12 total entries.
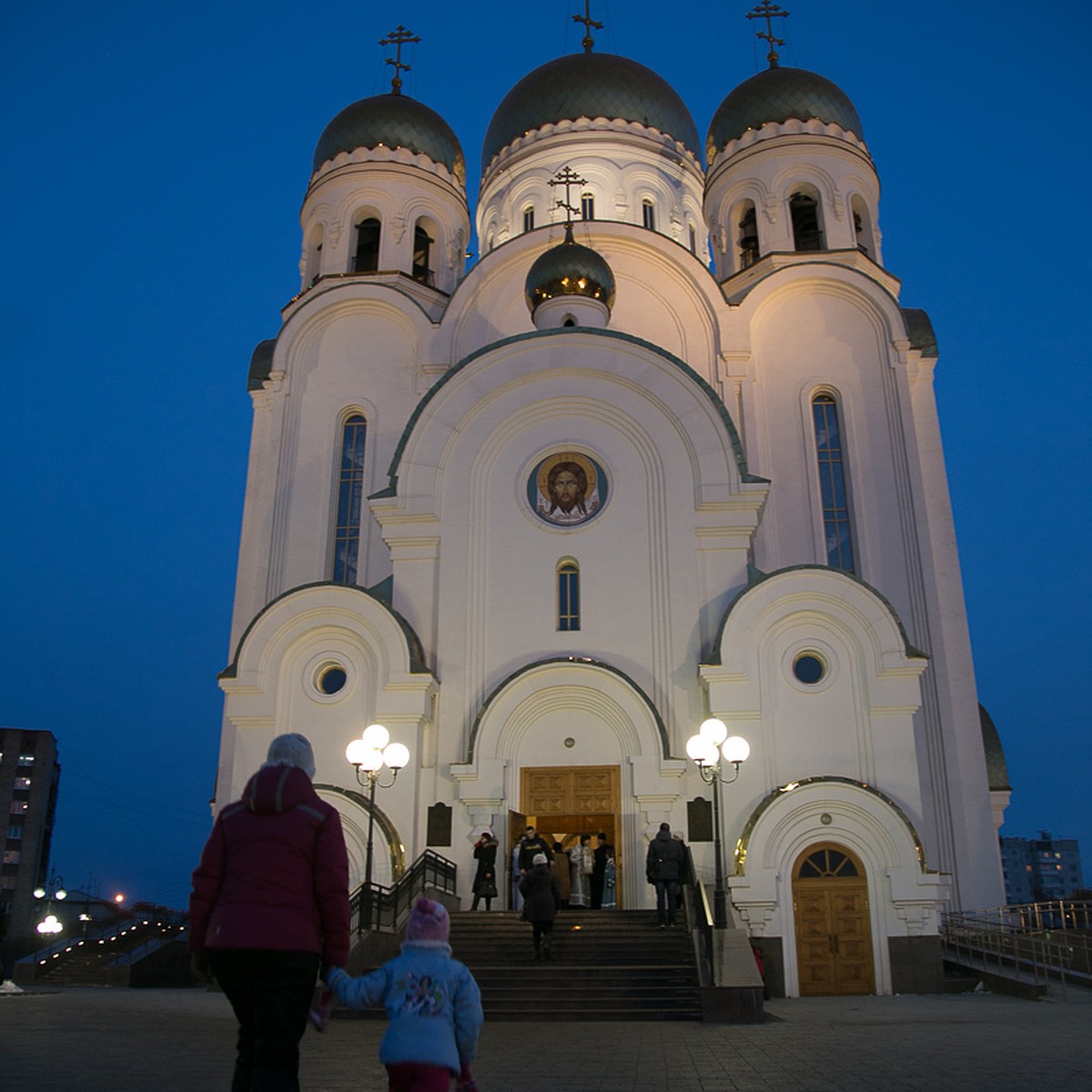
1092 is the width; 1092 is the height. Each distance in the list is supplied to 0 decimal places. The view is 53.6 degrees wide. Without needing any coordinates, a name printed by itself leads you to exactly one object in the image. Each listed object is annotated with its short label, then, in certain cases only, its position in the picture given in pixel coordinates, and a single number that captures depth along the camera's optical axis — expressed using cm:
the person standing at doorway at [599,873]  1559
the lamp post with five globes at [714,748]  1265
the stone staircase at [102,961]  1786
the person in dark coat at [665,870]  1331
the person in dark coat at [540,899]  1220
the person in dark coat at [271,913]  366
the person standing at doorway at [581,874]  1510
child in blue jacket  375
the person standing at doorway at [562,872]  1612
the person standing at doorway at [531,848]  1400
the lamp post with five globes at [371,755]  1332
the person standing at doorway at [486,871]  1480
